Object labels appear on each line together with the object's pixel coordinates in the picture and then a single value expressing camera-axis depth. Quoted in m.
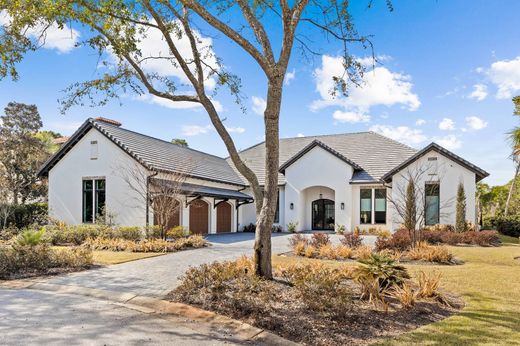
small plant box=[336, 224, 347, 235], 26.49
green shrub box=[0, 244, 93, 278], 11.16
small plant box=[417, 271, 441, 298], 8.02
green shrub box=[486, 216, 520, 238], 25.04
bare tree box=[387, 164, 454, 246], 23.32
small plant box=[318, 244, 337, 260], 14.20
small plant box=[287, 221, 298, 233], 28.17
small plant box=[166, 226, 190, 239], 19.16
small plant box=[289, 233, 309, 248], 16.25
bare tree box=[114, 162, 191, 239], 18.52
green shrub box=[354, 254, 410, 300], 7.69
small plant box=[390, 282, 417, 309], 7.27
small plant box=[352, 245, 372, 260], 13.54
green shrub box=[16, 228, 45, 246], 13.48
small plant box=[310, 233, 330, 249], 15.91
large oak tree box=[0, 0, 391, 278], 8.99
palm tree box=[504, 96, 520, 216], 16.16
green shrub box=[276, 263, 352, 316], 6.52
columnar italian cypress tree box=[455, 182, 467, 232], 21.98
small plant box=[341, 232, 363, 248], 15.80
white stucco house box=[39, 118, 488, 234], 22.33
